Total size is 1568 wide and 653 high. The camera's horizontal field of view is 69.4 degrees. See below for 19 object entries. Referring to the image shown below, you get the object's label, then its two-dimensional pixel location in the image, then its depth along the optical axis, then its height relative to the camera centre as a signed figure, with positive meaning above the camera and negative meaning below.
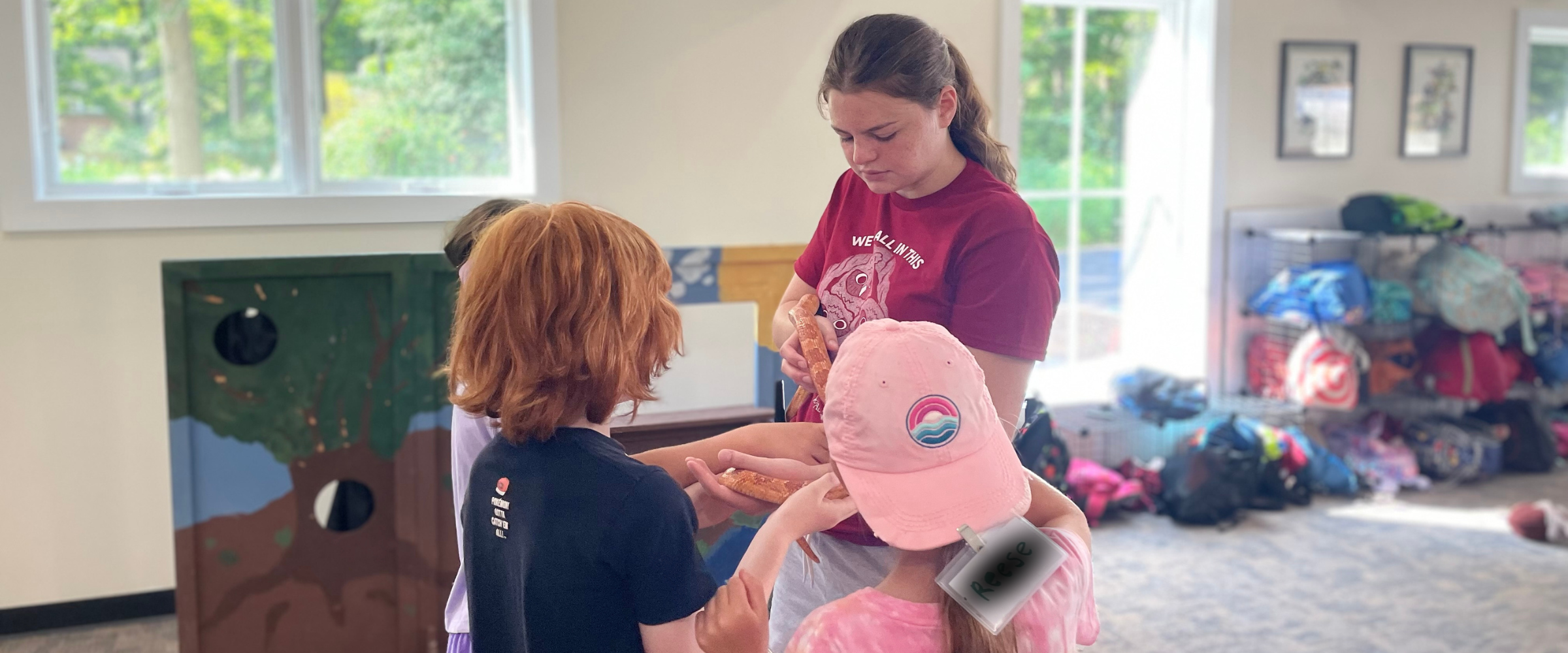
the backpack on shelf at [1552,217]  5.05 -0.05
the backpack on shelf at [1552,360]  4.88 -0.67
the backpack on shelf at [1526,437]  4.86 -0.99
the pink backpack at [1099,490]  4.15 -1.05
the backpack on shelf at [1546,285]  4.92 -0.34
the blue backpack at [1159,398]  4.28 -0.72
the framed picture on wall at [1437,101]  4.98 +0.46
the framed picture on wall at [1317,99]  4.71 +0.45
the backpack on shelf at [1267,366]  4.66 -0.66
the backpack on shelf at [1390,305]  4.51 -0.39
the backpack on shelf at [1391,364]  4.69 -0.66
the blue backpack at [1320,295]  4.33 -0.35
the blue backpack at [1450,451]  4.68 -1.02
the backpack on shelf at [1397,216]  4.51 -0.04
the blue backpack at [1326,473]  4.49 -1.06
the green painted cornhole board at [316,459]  2.42 -0.55
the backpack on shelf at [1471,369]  4.68 -0.67
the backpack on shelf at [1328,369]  4.40 -0.63
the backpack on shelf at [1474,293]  4.55 -0.35
